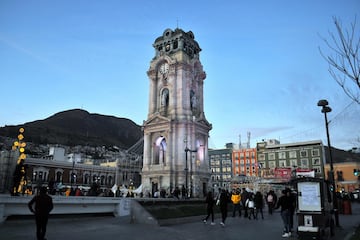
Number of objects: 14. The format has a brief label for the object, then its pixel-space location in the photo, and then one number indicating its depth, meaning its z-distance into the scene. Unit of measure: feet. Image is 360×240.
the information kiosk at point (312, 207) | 35.45
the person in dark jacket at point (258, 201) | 69.68
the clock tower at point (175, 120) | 146.82
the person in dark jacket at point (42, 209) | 30.85
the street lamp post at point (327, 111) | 54.22
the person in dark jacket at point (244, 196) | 75.25
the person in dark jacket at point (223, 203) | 51.72
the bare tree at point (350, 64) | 28.73
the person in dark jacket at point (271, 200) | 76.72
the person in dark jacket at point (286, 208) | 40.59
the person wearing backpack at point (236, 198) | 70.74
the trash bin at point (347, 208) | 79.71
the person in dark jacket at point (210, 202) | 54.90
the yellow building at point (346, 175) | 242.78
